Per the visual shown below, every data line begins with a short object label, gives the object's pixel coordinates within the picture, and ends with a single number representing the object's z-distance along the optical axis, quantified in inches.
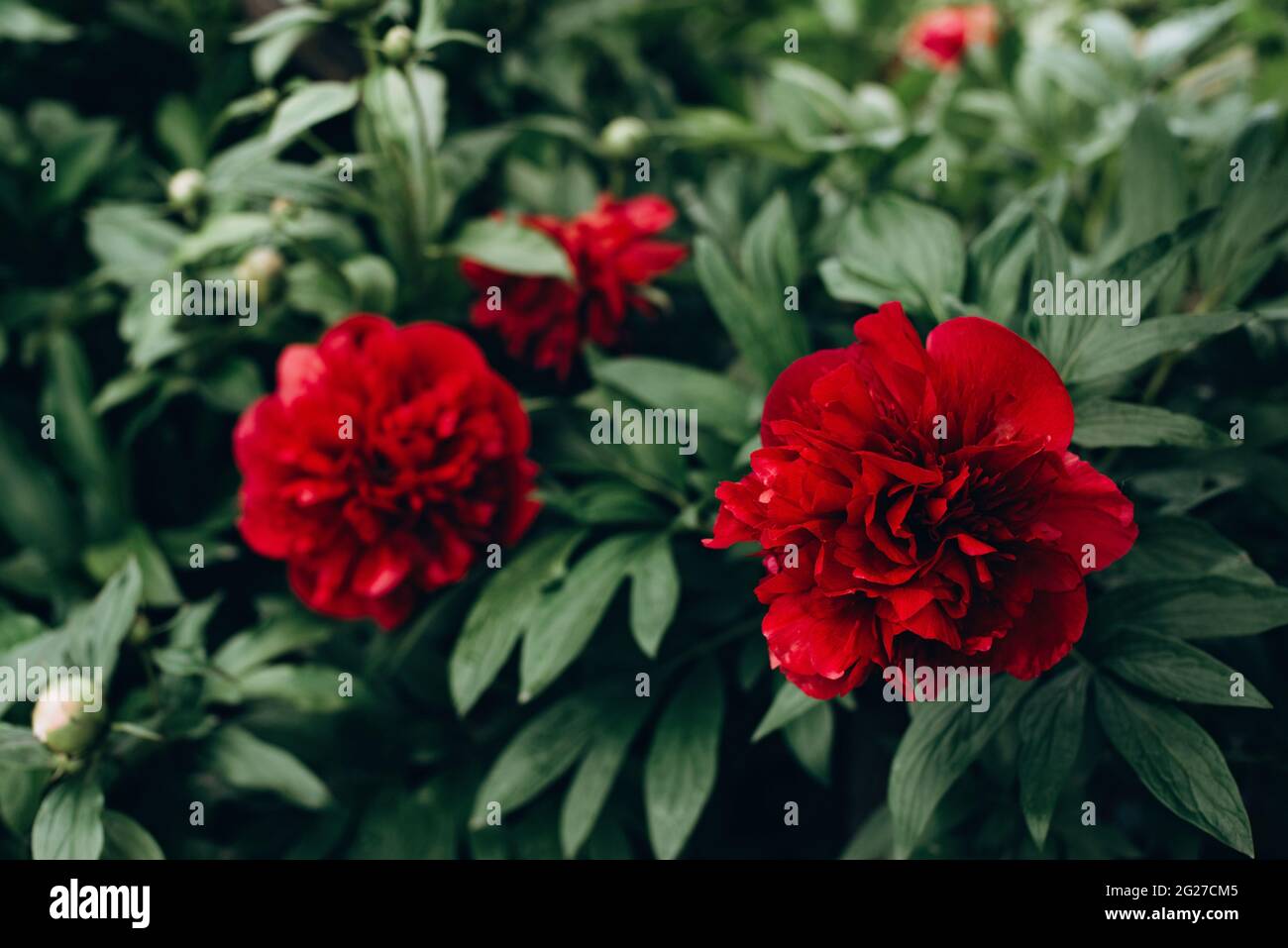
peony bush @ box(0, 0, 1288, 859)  26.5
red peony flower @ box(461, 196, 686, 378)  40.8
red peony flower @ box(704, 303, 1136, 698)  25.3
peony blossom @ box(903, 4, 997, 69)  64.2
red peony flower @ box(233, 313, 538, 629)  35.8
